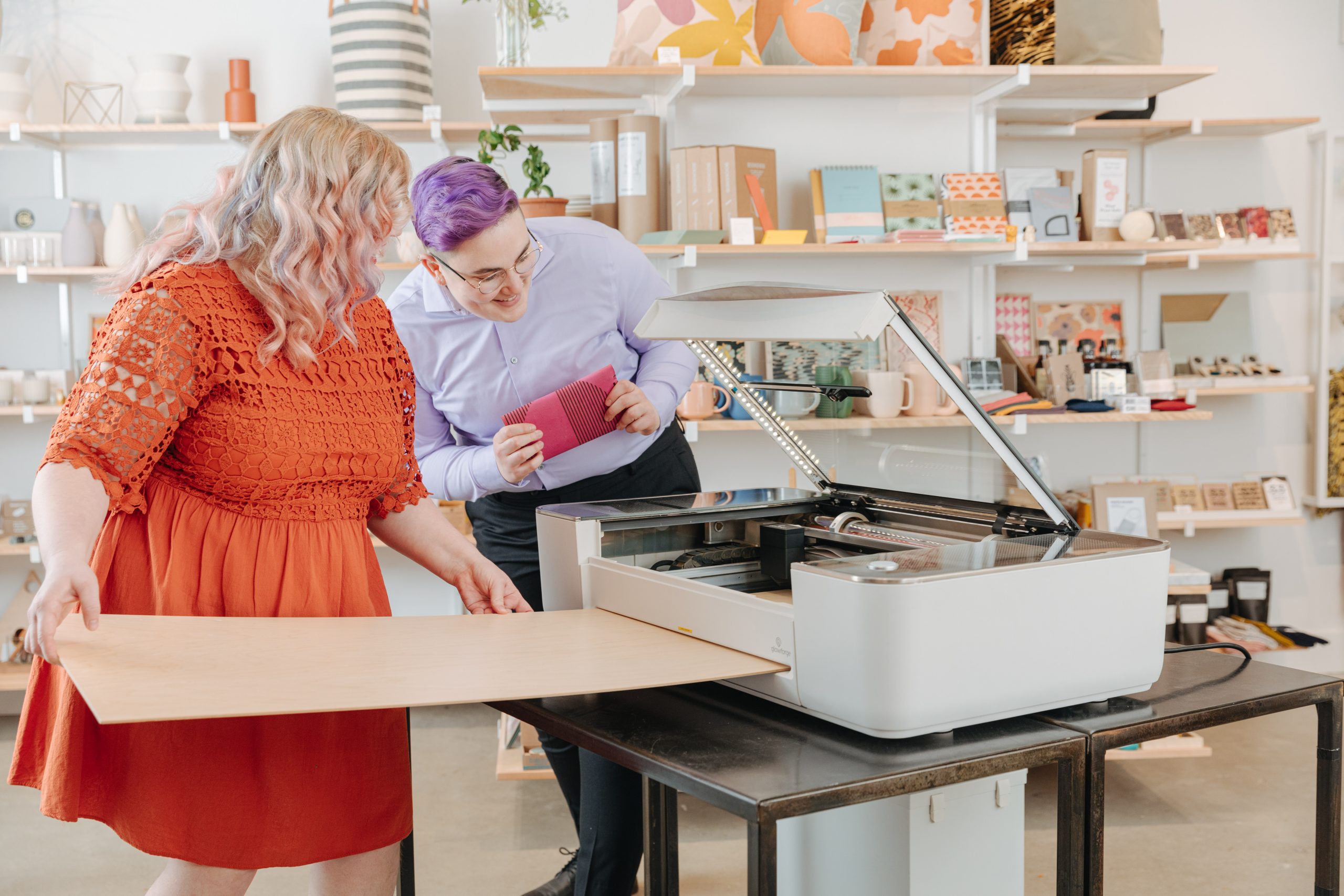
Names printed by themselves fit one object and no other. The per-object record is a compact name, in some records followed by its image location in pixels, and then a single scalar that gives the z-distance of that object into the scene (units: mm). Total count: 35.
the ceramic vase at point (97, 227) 3555
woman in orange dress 1233
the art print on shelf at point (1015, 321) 3943
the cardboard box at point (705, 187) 3141
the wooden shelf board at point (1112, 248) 3270
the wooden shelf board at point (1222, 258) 3752
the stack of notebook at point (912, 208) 3213
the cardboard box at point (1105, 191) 3385
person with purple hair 1683
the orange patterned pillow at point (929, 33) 3213
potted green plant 3031
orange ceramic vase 3506
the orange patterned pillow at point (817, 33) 3154
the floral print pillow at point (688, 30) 3088
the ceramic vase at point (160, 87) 3471
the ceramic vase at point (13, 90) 3469
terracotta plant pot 3016
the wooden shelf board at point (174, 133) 3416
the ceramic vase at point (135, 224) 3569
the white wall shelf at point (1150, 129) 3656
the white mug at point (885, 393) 2484
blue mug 3299
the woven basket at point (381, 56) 3393
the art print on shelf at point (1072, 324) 3994
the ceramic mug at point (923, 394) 2670
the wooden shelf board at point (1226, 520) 3695
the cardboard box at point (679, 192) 3160
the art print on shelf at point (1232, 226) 3906
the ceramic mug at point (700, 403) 3236
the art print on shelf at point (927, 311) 3439
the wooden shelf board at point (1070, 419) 3209
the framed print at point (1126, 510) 3623
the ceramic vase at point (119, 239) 3525
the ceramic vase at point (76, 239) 3510
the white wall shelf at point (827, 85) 3068
